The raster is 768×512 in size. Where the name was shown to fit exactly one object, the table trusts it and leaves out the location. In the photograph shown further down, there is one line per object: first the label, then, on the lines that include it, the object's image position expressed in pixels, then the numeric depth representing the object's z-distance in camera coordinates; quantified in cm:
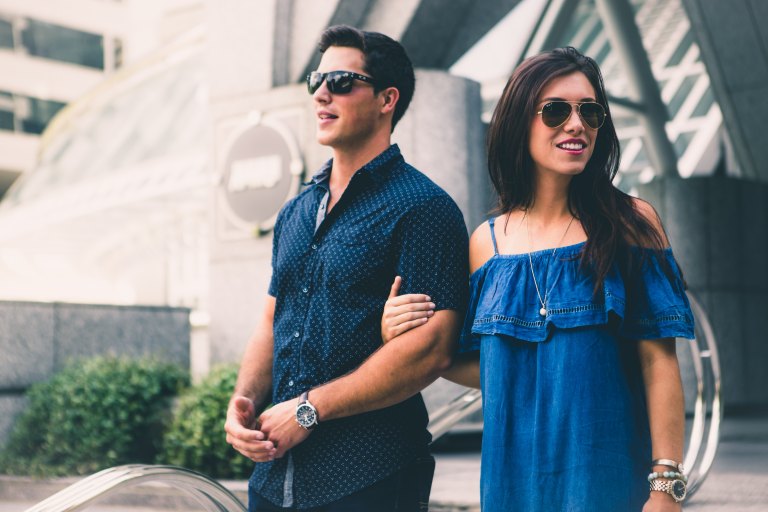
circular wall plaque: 888
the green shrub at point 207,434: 703
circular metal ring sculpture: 580
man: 240
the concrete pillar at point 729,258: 1347
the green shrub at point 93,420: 805
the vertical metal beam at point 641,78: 1831
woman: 212
